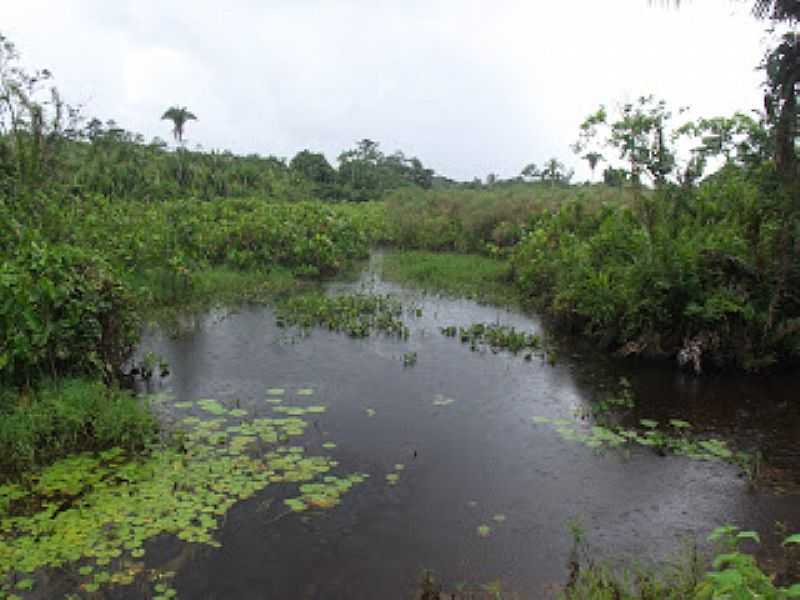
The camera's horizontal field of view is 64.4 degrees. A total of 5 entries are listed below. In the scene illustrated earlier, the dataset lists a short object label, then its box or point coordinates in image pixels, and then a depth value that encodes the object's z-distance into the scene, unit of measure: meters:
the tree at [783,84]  5.00
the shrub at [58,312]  5.68
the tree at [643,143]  9.95
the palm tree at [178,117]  34.94
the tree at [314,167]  39.91
